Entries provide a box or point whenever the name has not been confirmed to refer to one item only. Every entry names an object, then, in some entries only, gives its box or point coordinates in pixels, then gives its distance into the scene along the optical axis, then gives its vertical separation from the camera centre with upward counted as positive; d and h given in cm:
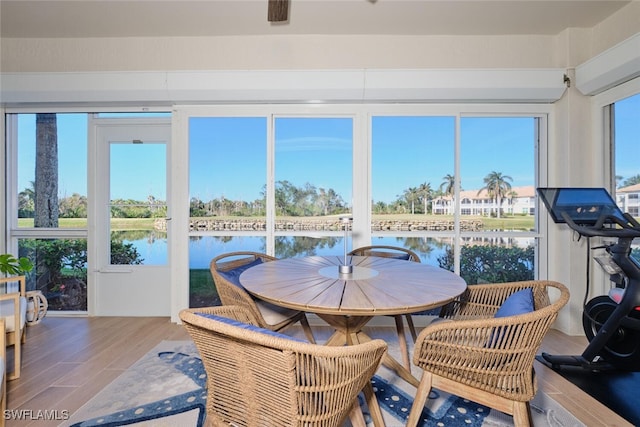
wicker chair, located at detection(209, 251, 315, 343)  176 -55
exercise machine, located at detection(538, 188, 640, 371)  201 -54
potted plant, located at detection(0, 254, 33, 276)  265 -52
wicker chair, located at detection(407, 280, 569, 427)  123 -65
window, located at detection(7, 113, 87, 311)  337 +24
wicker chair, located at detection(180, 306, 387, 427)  92 -57
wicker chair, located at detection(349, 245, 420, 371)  211 -39
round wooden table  129 -40
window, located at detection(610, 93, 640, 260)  260 +54
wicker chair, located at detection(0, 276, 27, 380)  206 -81
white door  335 -9
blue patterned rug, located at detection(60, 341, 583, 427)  167 -120
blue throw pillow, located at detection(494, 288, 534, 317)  135 -45
